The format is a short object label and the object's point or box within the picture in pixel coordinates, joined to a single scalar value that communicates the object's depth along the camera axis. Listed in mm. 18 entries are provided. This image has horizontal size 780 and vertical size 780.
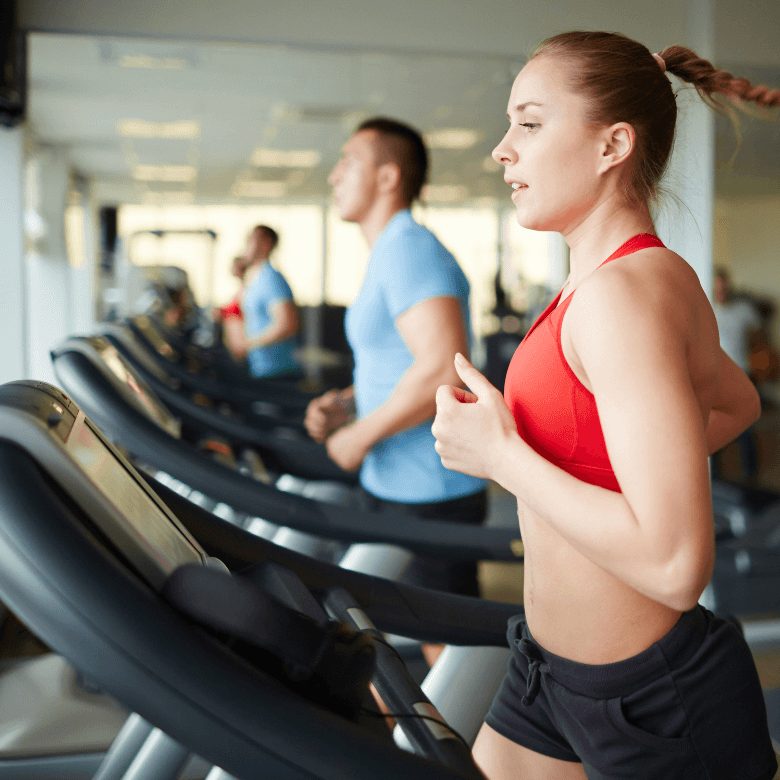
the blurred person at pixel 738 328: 4064
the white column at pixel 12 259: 3707
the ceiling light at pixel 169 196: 11883
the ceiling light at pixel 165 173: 10055
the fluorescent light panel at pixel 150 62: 4633
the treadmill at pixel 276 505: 1782
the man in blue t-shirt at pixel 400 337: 2072
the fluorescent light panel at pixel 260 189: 10352
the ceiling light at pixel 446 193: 8914
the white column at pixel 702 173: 3176
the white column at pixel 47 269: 7160
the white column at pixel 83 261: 10047
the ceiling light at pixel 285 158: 8034
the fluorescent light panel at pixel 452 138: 6486
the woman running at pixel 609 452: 831
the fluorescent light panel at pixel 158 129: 7262
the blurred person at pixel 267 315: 4820
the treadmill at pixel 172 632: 688
